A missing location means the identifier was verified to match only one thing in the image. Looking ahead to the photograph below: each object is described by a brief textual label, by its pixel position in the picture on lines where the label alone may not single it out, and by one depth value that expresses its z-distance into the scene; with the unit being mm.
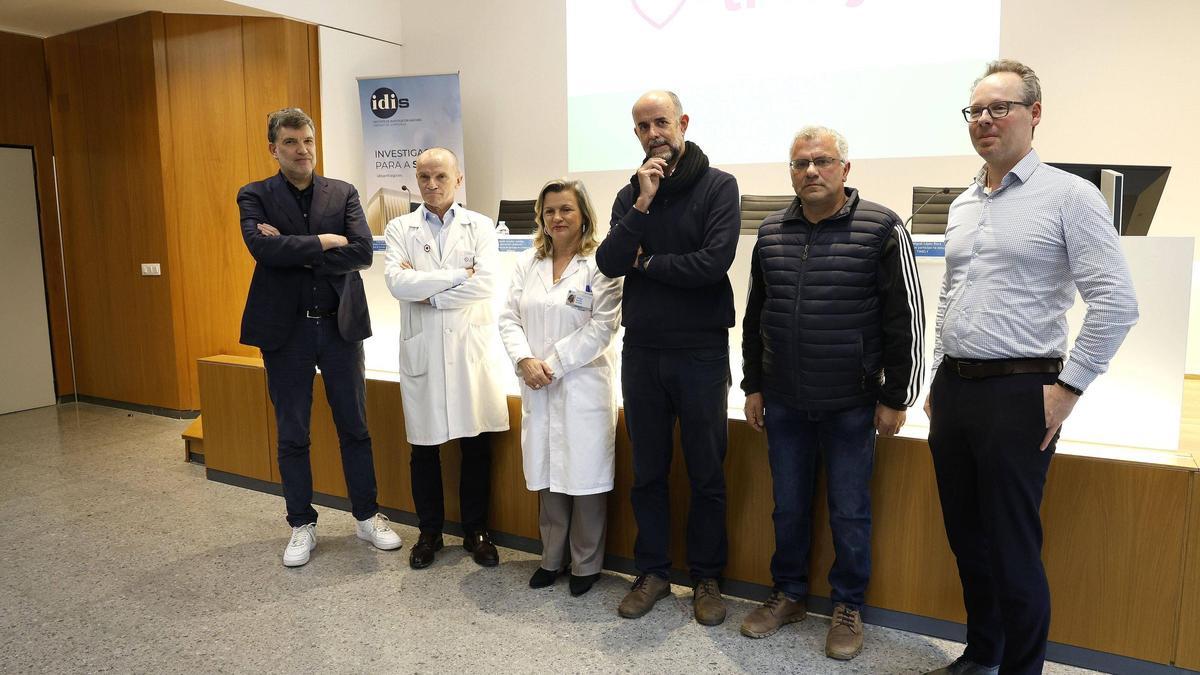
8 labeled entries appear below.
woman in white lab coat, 2652
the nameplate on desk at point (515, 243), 3545
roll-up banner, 6094
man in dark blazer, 2969
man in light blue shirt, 1767
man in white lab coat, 2939
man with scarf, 2381
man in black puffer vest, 2207
